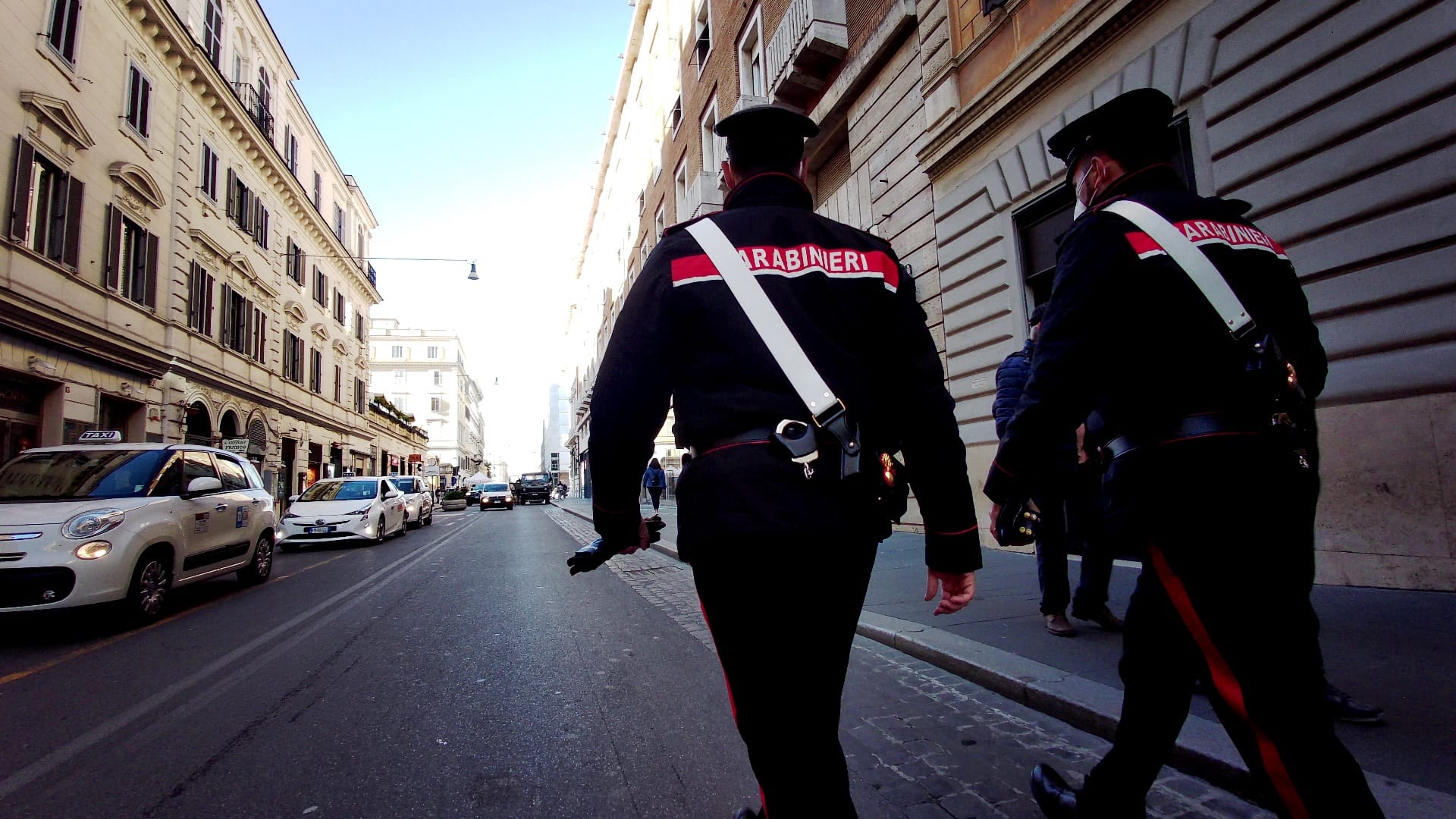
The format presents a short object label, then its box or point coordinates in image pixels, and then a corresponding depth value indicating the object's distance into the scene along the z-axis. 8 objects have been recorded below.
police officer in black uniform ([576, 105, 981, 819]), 1.35
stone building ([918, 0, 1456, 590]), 4.74
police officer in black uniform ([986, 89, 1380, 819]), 1.48
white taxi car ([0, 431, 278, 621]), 5.41
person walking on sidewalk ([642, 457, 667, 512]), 22.19
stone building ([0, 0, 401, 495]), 12.76
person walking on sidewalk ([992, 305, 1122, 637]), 4.23
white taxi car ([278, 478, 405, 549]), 13.28
